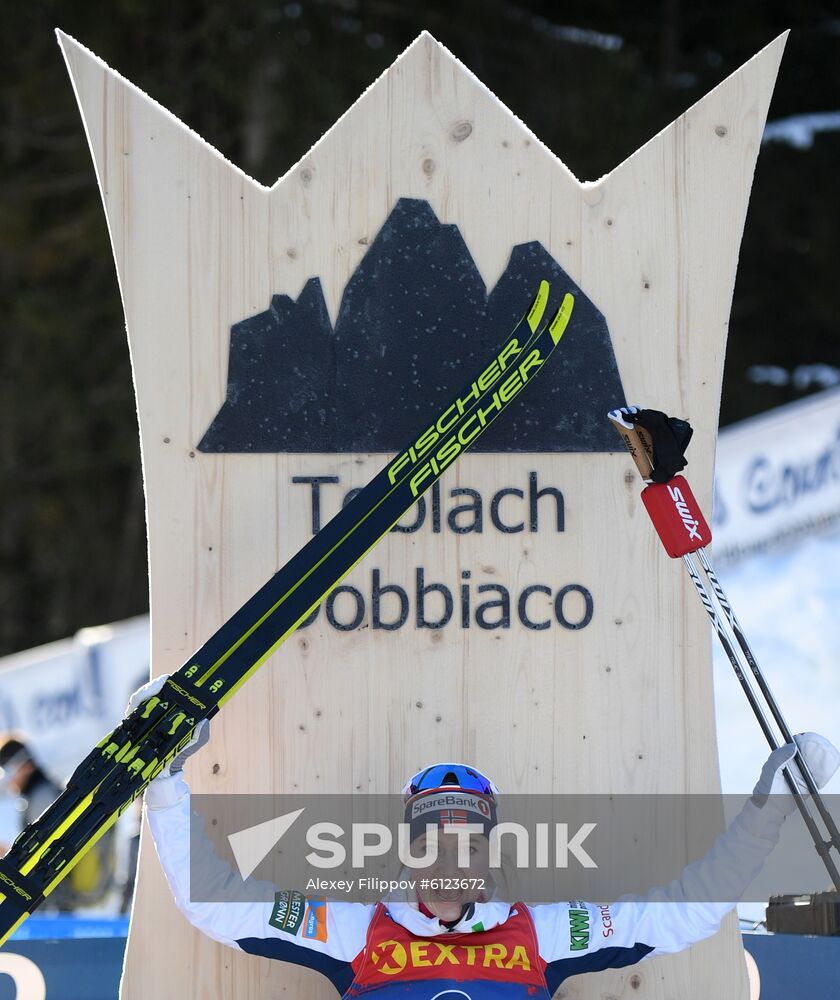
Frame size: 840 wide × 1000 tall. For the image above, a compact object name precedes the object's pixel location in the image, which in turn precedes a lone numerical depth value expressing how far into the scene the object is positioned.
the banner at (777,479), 13.05
